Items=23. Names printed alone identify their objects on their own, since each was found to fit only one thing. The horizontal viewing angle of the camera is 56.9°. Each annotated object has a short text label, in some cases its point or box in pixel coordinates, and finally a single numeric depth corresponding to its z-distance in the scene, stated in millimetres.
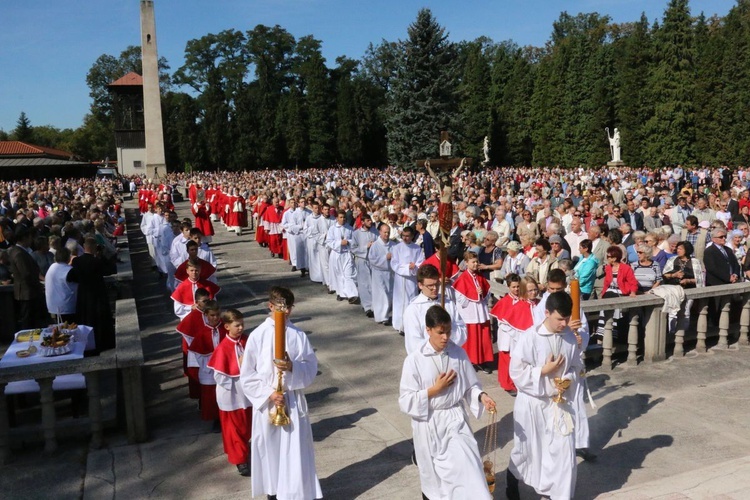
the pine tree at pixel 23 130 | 95562
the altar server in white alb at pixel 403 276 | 11242
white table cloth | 7113
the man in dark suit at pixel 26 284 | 10625
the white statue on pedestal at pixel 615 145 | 45928
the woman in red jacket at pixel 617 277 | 9320
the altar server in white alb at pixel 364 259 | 12984
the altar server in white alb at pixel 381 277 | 12023
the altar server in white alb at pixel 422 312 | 6441
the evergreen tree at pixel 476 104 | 58719
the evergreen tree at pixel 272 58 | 78875
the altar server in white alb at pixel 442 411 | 4832
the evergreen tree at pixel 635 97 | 45875
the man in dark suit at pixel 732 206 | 18016
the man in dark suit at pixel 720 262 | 10070
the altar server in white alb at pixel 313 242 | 15977
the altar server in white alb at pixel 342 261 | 14008
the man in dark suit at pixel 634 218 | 16344
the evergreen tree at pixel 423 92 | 48625
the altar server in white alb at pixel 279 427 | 5527
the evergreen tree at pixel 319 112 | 68625
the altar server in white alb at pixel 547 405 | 5332
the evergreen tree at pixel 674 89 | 43531
